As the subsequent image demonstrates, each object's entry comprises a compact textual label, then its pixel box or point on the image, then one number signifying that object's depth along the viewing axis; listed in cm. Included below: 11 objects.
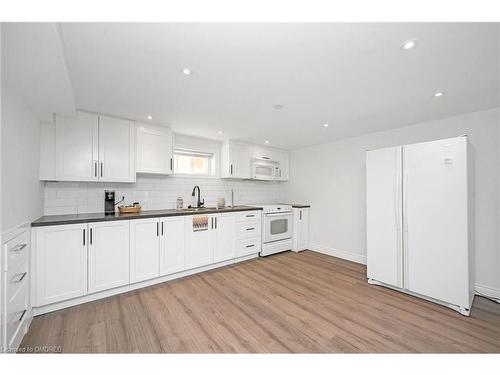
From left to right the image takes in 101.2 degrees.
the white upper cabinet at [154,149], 297
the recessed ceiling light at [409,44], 133
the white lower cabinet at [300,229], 428
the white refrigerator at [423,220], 208
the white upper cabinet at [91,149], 243
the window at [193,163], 371
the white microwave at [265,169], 432
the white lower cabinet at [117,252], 201
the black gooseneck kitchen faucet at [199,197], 362
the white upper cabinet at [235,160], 396
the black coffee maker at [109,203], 275
